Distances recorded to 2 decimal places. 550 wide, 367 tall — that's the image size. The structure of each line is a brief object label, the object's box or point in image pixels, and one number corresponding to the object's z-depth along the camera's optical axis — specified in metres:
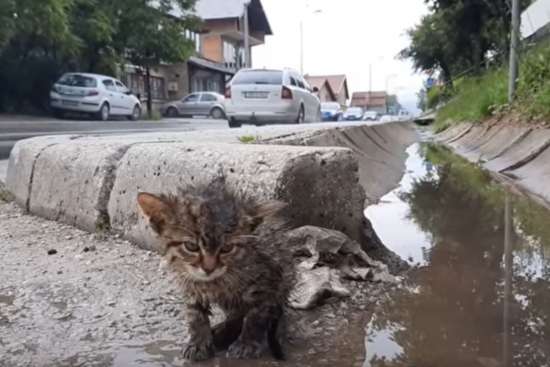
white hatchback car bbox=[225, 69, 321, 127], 19.83
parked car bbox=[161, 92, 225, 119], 41.17
